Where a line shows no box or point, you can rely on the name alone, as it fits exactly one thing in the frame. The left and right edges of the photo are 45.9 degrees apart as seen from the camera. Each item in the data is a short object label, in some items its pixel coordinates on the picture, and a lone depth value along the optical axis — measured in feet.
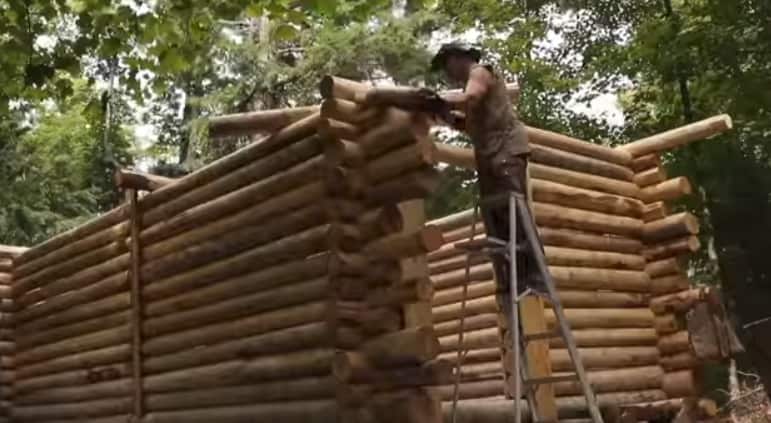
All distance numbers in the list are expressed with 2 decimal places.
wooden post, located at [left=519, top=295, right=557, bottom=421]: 22.99
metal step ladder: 18.34
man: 20.62
